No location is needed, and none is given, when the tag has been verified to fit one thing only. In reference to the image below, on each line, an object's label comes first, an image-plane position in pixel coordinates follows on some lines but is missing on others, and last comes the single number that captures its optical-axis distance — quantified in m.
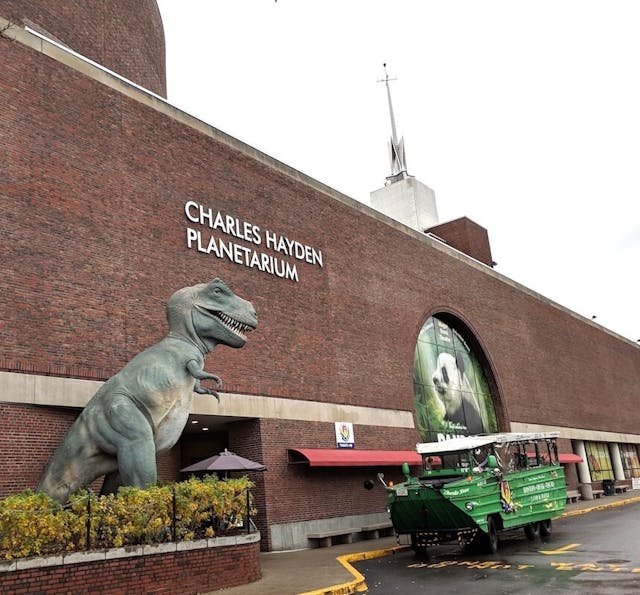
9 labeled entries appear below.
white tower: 43.50
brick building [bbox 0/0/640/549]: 14.92
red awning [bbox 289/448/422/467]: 19.64
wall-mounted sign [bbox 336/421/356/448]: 21.80
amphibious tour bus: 15.05
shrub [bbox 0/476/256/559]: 9.54
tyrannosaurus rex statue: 11.58
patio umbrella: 15.84
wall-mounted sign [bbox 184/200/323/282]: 19.28
